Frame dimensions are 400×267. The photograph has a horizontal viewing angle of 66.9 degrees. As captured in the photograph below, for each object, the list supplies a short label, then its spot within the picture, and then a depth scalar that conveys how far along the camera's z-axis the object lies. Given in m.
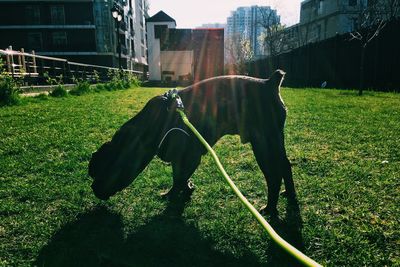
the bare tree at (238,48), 73.44
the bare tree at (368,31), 11.66
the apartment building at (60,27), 37.81
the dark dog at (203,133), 2.45
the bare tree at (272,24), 41.97
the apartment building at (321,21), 42.72
